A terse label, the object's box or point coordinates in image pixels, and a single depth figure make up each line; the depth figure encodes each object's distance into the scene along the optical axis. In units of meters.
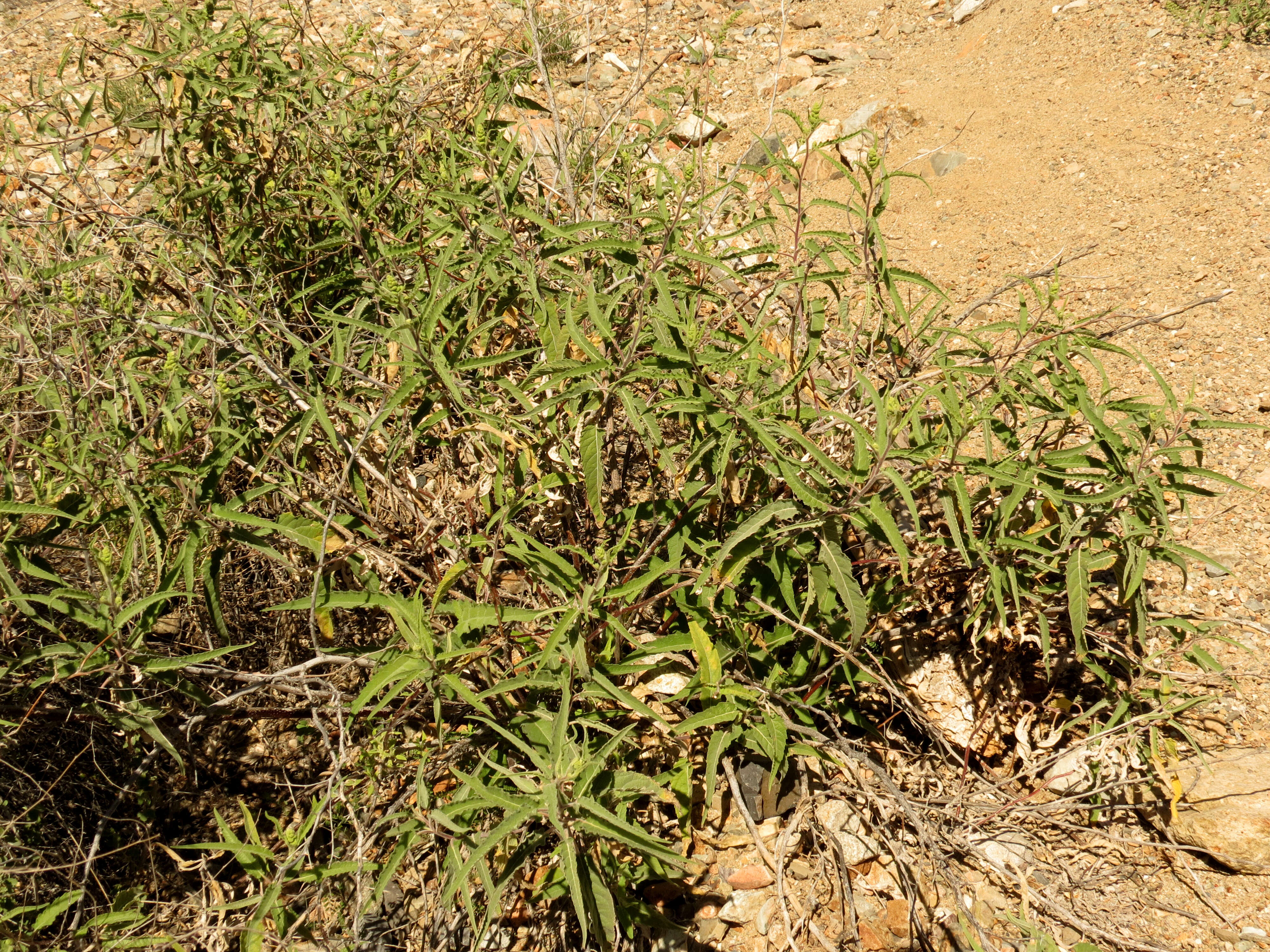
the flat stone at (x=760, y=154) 4.04
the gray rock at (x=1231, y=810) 1.97
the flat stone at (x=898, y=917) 2.05
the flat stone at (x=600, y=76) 5.11
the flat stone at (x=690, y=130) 4.41
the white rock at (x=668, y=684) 2.30
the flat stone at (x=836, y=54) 5.47
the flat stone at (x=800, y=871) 2.13
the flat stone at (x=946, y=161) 4.16
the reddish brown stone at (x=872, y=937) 2.03
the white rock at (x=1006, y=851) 2.08
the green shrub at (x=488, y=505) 1.76
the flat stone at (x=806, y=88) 5.16
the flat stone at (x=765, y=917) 2.06
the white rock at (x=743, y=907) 2.09
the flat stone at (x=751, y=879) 2.14
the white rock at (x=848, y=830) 2.15
